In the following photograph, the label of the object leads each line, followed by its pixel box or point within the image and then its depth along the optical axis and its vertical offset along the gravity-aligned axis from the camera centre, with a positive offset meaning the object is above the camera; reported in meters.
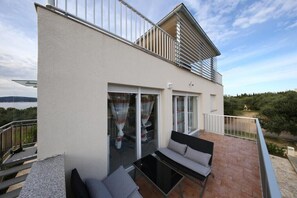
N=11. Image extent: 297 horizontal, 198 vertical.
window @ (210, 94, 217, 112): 8.21 -0.26
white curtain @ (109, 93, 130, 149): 2.75 -0.25
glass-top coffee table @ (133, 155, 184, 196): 2.18 -1.57
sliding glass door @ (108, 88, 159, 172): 2.76 -0.70
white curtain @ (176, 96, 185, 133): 5.03 -0.64
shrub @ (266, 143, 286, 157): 10.58 -4.70
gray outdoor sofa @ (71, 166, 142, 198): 1.40 -1.33
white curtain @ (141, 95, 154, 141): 3.43 -0.31
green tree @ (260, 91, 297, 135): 15.38 -2.18
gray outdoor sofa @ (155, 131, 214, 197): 2.66 -1.50
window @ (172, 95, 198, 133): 4.78 -0.63
